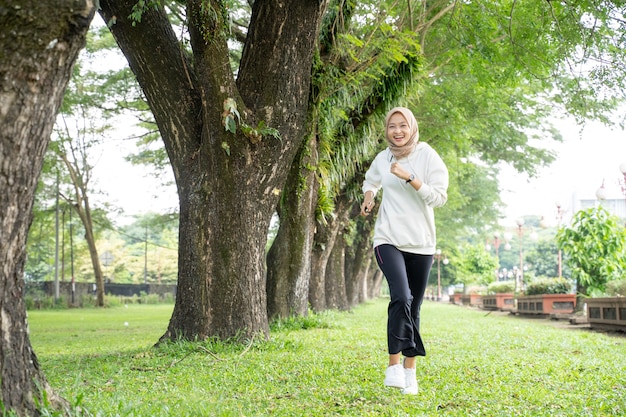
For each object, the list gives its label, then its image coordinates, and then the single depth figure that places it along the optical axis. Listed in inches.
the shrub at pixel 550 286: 782.5
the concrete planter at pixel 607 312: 462.9
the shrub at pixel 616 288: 536.7
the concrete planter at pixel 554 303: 725.9
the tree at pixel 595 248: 675.4
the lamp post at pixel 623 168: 600.6
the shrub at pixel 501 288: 1147.7
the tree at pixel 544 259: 3447.3
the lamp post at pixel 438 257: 2193.3
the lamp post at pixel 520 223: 1290.6
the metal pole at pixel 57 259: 1332.4
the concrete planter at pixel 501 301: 1046.4
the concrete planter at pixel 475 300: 1384.1
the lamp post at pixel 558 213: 1084.3
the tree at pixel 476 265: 2047.2
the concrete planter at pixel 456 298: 1697.1
